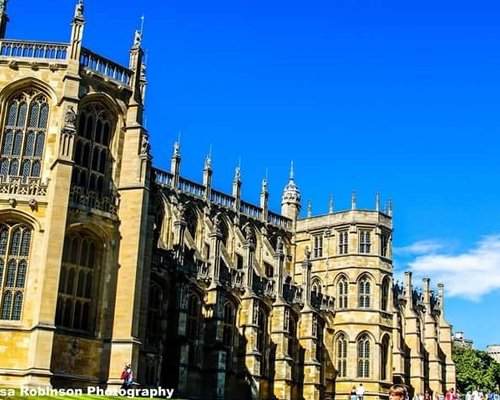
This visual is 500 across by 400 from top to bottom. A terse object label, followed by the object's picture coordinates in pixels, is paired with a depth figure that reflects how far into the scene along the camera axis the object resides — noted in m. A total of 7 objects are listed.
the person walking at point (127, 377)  31.23
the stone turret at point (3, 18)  36.59
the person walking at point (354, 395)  49.95
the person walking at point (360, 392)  46.12
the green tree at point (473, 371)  81.94
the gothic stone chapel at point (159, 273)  33.19
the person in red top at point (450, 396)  46.12
